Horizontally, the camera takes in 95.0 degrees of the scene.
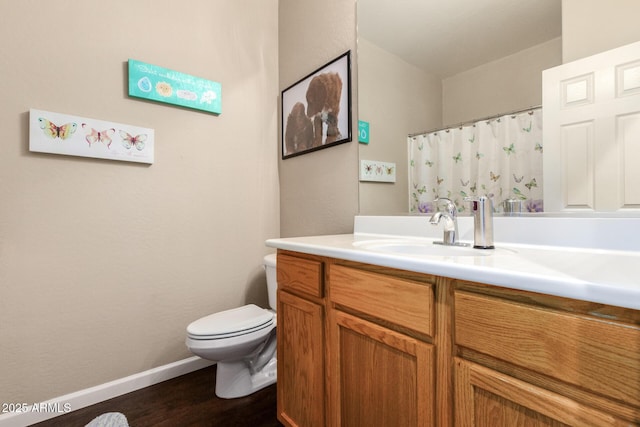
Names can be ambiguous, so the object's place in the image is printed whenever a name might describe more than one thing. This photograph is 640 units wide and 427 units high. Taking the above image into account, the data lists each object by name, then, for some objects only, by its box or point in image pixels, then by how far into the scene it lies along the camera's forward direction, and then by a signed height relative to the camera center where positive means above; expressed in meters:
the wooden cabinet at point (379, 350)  0.76 -0.41
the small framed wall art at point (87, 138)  1.40 +0.40
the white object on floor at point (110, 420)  1.29 -0.92
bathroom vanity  0.50 -0.29
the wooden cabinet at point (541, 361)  0.48 -0.28
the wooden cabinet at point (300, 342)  1.09 -0.52
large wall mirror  1.08 +0.64
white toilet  1.42 -0.66
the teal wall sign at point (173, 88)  1.64 +0.76
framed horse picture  1.70 +0.67
